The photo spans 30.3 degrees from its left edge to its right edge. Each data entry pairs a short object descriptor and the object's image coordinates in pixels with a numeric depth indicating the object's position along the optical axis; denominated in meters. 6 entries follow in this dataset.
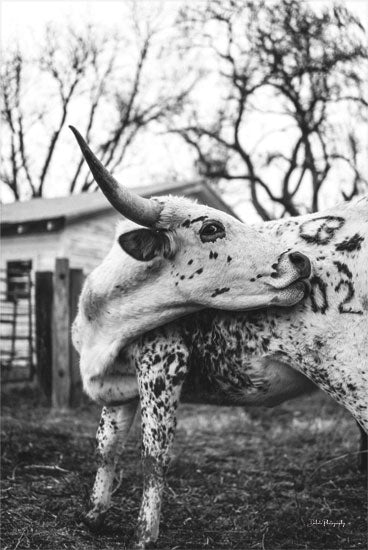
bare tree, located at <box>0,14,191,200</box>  30.14
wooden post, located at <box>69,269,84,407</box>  8.27
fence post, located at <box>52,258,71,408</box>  8.21
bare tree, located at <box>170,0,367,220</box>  11.19
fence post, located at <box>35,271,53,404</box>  8.50
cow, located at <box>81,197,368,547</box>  3.09
